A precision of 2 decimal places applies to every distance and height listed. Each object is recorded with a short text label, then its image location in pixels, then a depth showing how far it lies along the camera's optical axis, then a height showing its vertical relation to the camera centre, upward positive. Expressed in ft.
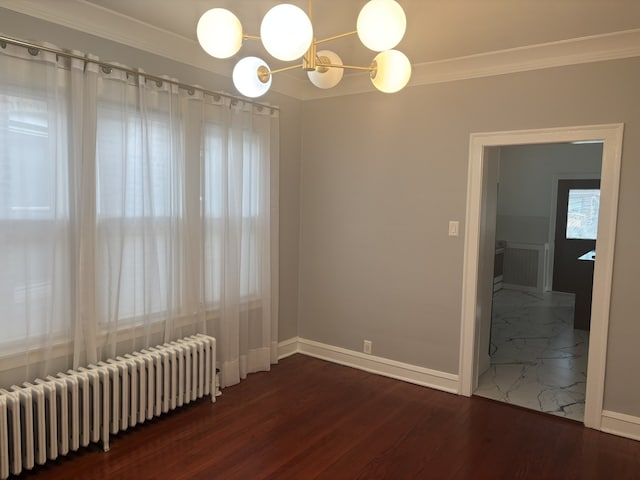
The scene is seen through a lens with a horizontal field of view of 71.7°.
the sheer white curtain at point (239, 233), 11.39 -0.56
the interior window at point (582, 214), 24.81 +0.43
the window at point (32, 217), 7.81 -0.20
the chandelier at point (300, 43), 5.18 +2.26
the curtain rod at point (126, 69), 7.60 +2.89
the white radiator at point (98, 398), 7.68 -3.82
